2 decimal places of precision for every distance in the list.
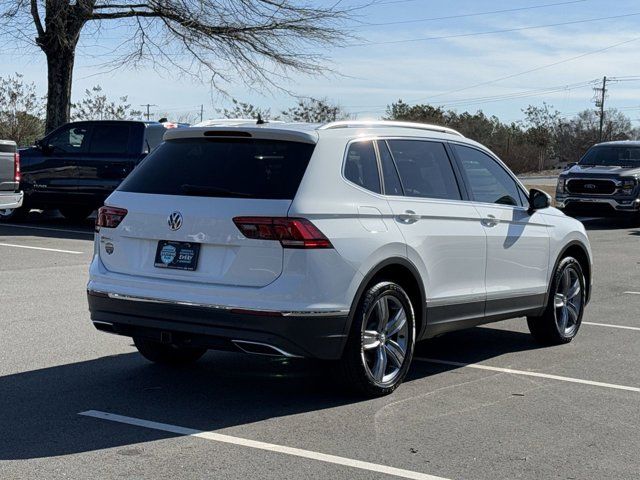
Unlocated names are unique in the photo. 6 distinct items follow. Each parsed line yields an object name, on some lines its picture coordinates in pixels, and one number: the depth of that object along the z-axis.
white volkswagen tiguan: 6.02
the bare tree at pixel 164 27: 22.92
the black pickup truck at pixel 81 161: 18.41
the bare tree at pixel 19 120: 32.38
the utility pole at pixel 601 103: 78.56
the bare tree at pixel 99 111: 34.34
